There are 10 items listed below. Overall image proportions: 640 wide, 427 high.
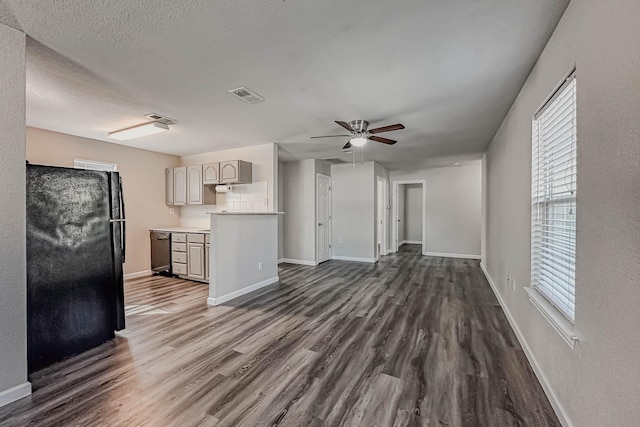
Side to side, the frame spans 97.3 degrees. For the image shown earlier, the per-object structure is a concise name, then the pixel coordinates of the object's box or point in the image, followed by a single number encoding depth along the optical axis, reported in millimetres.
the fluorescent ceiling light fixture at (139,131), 3758
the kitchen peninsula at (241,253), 3746
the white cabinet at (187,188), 5391
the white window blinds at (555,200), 1700
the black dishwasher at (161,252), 5152
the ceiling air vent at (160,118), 3457
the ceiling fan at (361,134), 3596
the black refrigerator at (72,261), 2242
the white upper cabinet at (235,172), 4867
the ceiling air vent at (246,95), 2727
